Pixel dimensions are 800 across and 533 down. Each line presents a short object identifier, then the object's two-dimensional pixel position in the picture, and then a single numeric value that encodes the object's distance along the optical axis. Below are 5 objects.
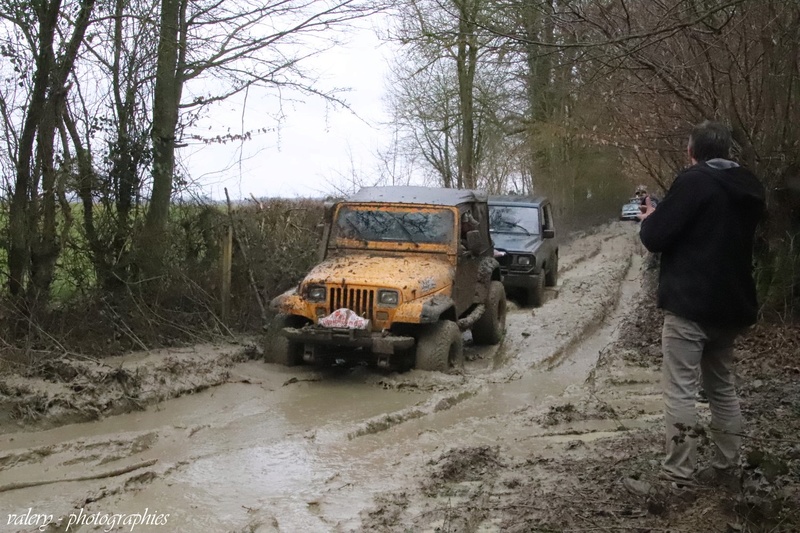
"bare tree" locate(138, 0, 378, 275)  9.41
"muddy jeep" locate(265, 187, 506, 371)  7.91
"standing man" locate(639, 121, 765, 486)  4.21
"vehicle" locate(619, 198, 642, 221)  30.65
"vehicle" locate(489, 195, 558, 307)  13.26
